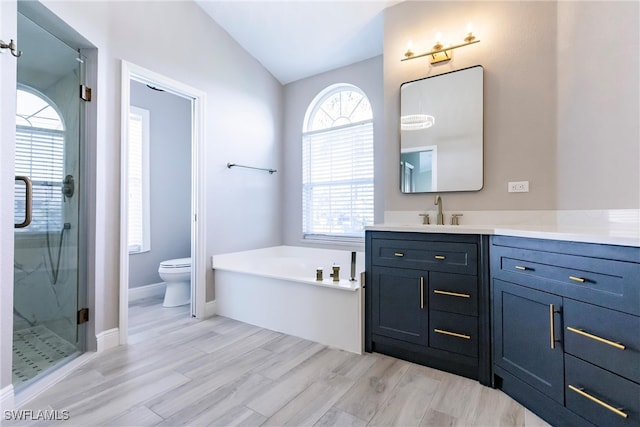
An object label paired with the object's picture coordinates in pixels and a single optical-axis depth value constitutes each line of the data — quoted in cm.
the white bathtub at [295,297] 221
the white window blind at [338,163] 333
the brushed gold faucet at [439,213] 235
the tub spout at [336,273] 235
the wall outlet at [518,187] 210
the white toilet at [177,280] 317
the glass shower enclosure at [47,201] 184
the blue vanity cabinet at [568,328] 109
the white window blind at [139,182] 351
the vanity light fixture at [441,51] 224
